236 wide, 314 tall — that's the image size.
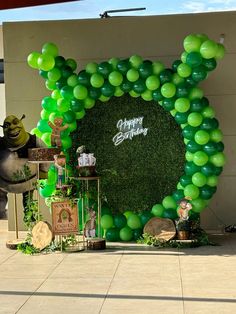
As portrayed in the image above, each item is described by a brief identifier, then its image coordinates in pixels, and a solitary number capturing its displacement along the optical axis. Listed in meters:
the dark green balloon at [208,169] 6.60
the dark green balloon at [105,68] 6.67
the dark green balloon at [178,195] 6.77
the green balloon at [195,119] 6.52
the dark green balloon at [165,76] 6.59
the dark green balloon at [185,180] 6.72
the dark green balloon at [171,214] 6.74
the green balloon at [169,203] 6.78
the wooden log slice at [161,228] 6.58
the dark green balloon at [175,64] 6.64
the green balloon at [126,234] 6.82
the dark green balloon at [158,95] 6.69
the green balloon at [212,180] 6.66
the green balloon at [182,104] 6.51
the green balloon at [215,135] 6.61
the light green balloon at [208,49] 6.22
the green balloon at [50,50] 6.70
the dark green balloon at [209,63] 6.39
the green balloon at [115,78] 6.61
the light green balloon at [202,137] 6.50
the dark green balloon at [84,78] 6.73
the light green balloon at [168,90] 6.52
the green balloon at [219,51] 6.33
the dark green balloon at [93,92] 6.79
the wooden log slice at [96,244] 6.40
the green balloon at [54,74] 6.78
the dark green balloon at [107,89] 6.71
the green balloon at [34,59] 6.77
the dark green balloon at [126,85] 6.71
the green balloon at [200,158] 6.55
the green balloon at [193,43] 6.31
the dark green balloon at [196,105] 6.57
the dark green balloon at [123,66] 6.64
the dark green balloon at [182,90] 6.55
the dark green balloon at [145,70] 6.61
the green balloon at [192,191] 6.61
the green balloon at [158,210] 6.84
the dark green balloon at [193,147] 6.62
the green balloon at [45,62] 6.66
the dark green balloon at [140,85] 6.67
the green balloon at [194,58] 6.30
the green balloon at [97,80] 6.66
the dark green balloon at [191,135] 6.62
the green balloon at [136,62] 6.66
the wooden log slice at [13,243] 6.60
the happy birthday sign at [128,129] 7.27
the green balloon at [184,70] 6.47
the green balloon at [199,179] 6.59
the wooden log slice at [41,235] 6.31
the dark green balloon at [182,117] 6.64
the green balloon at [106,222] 6.87
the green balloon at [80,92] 6.68
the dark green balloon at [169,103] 6.65
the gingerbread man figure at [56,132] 6.59
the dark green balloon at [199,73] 6.41
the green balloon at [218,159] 6.60
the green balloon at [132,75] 6.60
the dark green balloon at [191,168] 6.69
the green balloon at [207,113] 6.62
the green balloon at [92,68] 6.74
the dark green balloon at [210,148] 6.57
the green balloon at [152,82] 6.58
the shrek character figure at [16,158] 7.10
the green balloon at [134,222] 6.82
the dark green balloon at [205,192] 6.70
